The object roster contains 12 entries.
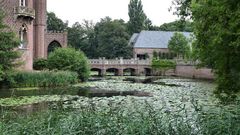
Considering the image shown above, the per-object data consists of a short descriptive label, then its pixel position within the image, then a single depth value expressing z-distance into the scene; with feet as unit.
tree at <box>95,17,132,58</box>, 253.85
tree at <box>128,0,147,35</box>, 287.89
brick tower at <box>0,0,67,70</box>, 116.98
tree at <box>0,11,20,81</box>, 94.22
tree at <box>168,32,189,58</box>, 239.62
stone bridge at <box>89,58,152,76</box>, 214.90
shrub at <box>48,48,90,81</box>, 130.54
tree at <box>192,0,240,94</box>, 36.88
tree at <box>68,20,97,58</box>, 269.03
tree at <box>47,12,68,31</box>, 266.32
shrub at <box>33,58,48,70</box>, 139.80
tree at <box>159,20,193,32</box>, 304.50
